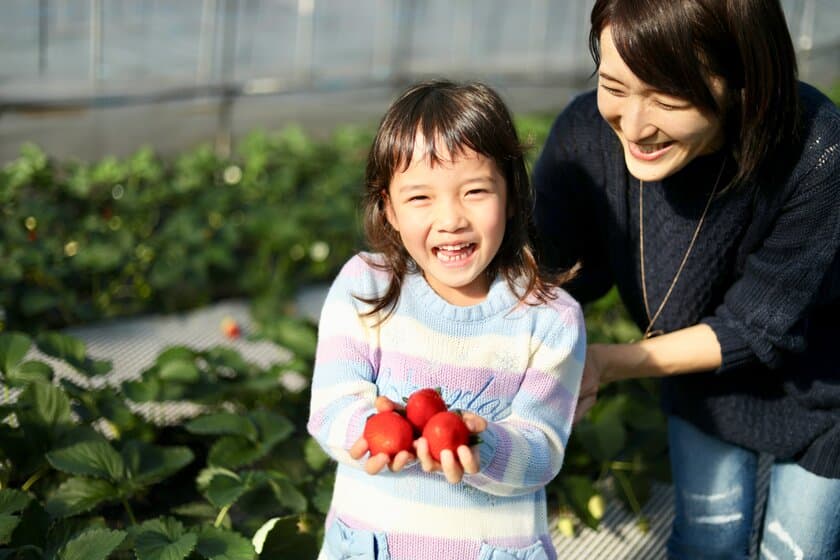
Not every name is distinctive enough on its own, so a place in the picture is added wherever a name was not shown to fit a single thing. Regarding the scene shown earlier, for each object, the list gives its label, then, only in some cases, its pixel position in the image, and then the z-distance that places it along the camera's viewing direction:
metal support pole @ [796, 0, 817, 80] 7.75
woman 1.68
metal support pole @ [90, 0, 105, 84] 4.54
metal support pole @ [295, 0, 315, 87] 5.64
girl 1.62
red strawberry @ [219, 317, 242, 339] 3.53
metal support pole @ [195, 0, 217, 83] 5.14
